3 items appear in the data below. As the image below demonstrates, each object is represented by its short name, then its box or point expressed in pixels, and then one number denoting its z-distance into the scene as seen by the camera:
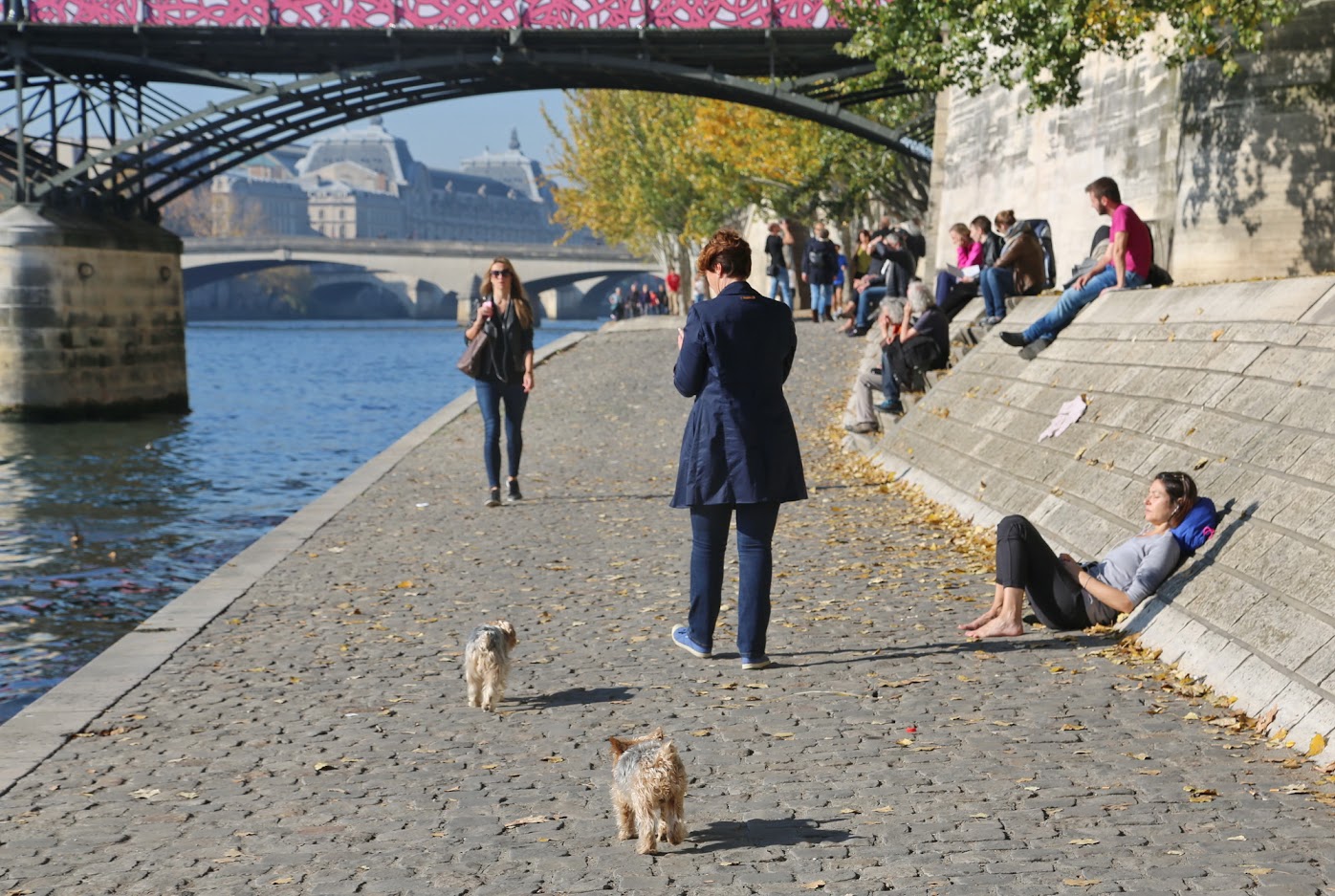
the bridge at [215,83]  31.75
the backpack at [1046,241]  18.62
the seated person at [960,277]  18.47
